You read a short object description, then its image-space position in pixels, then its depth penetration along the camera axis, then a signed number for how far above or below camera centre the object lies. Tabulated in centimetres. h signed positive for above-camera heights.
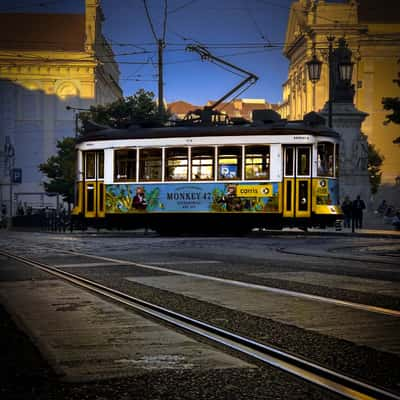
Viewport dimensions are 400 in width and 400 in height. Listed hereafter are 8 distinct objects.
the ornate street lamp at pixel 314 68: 3266 +495
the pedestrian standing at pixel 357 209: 3362 -51
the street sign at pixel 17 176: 5666 +132
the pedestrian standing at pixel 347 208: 3419 -50
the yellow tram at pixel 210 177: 2661 +61
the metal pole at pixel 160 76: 3656 +514
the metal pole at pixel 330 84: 3165 +418
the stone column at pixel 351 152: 3853 +201
